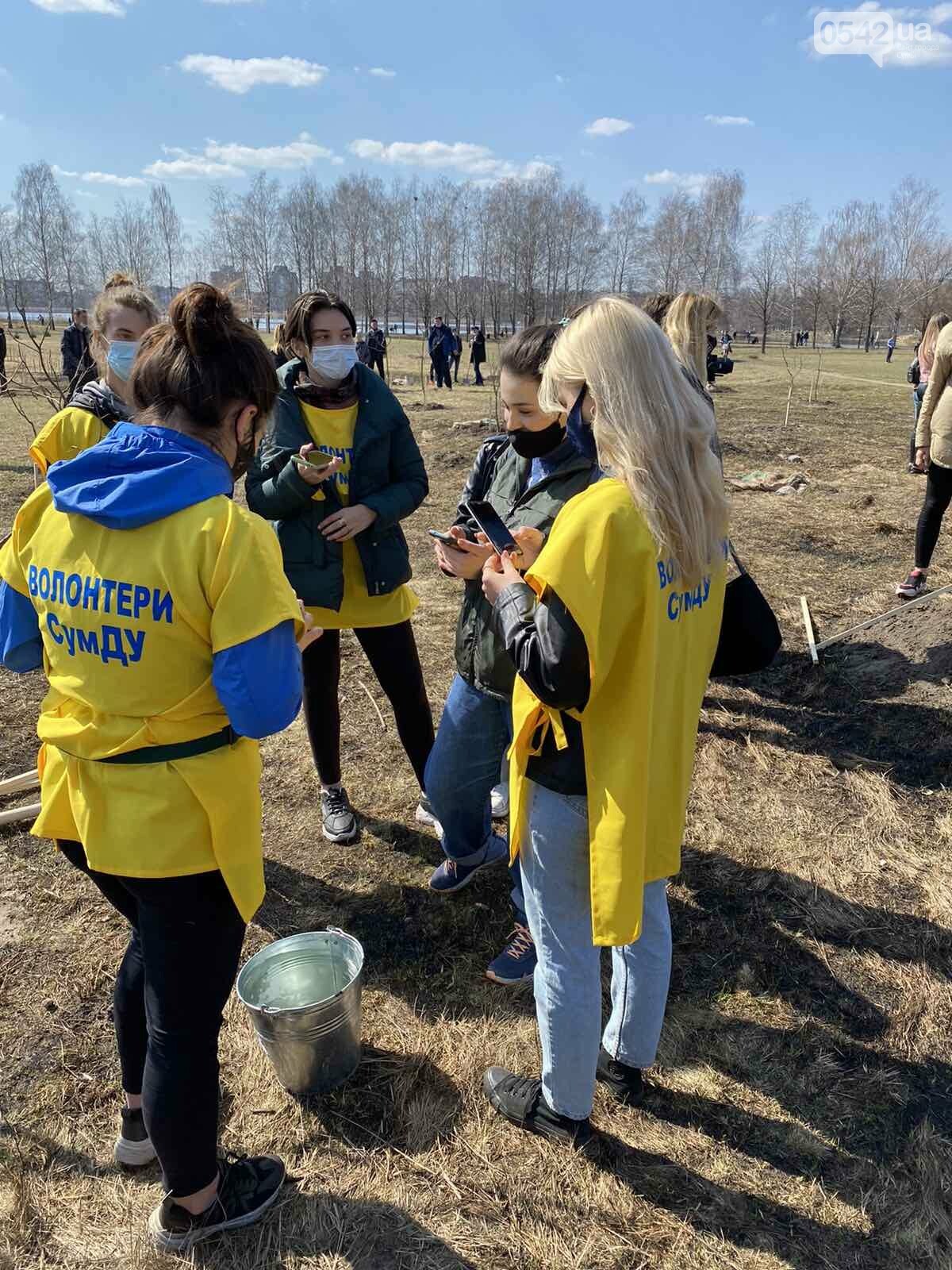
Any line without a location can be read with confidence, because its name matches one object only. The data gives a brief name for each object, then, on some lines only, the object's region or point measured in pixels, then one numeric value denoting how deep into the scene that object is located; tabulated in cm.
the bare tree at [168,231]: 6538
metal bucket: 213
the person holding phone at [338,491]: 294
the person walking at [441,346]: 2147
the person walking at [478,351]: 2430
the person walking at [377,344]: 2150
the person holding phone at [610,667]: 152
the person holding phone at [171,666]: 142
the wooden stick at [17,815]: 343
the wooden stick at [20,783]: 367
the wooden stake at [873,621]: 506
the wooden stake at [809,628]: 493
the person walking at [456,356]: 2261
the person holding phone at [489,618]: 222
